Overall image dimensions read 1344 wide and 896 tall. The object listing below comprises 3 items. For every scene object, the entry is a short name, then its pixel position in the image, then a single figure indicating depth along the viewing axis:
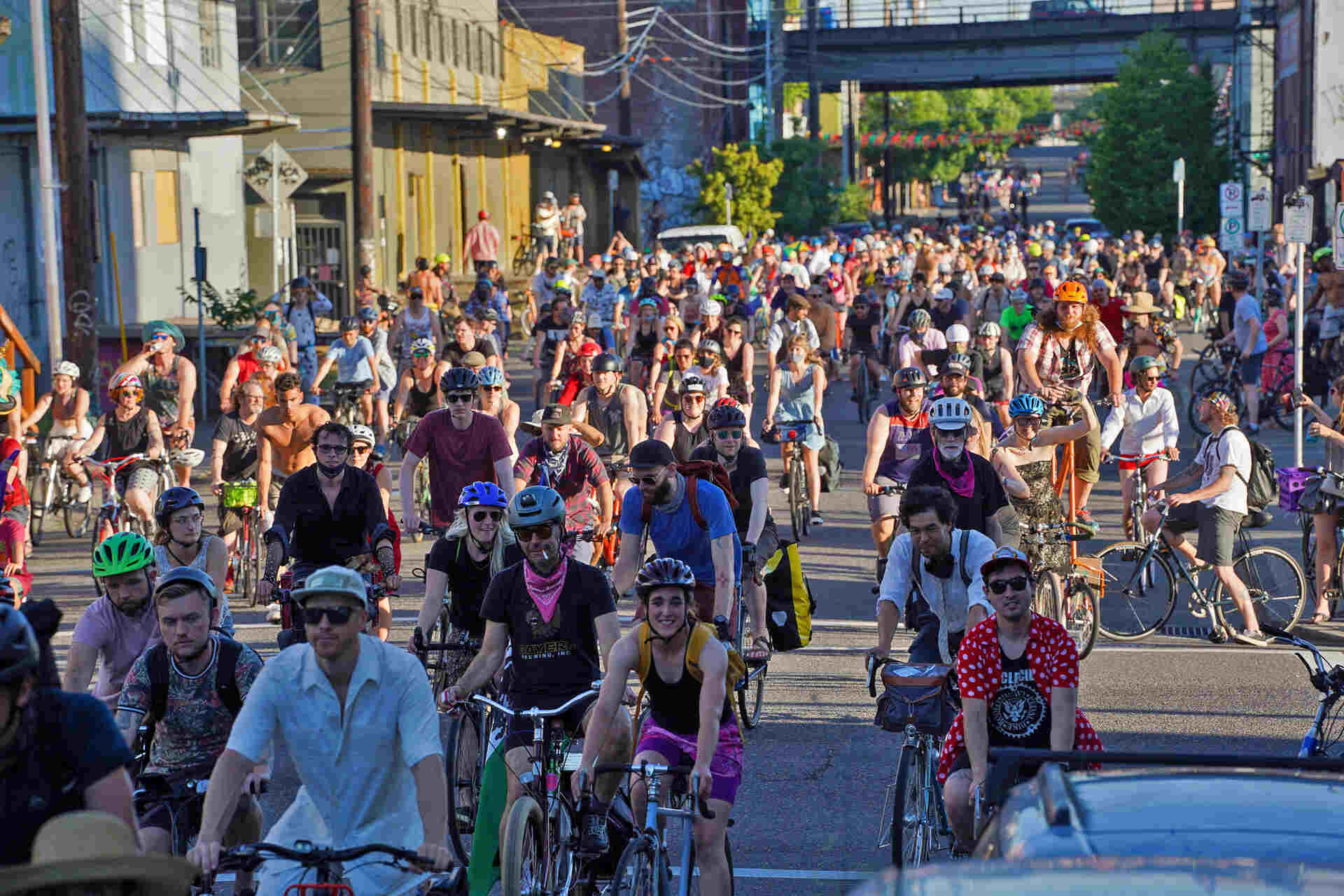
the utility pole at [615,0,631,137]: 62.03
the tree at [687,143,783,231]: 60.72
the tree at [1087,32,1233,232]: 63.00
